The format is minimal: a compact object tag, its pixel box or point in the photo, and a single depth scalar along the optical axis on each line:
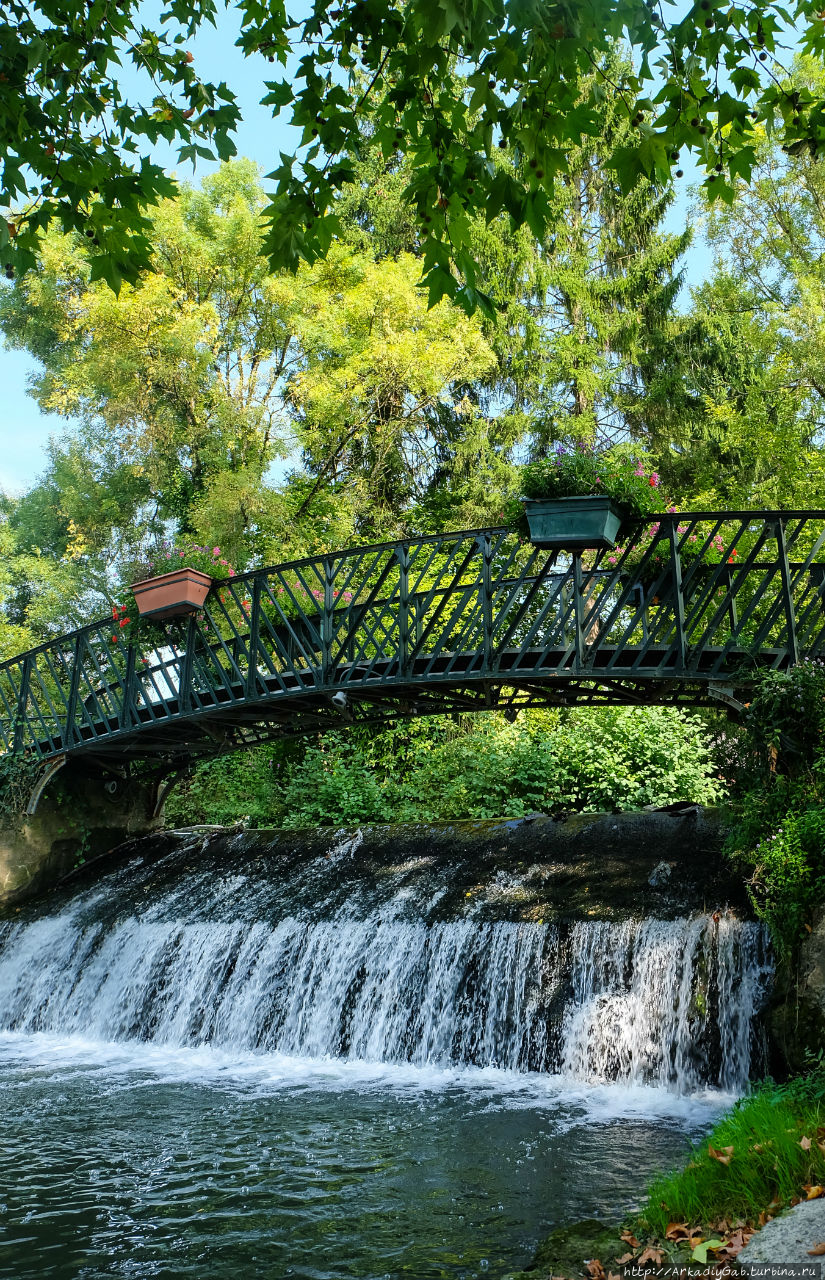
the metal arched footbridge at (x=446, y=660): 9.84
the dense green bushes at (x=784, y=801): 7.17
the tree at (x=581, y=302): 23.62
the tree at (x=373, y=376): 21.53
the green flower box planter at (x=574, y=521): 9.45
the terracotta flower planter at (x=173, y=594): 13.41
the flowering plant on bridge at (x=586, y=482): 9.46
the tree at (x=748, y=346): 19.20
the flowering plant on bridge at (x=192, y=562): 14.89
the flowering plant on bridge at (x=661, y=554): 10.06
